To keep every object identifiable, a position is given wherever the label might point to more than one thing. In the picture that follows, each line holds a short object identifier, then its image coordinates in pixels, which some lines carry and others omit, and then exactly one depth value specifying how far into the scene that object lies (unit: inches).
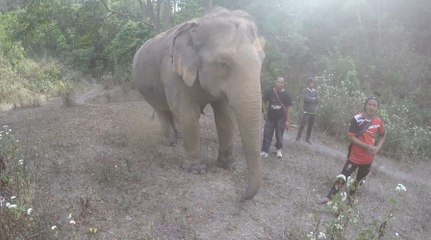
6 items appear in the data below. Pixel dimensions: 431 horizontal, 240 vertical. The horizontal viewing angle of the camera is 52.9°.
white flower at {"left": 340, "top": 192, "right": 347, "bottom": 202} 143.6
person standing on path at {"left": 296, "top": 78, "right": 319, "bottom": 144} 370.7
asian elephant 209.0
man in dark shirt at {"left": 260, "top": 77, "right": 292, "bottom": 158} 310.5
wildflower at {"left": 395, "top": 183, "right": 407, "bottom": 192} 132.6
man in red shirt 227.3
